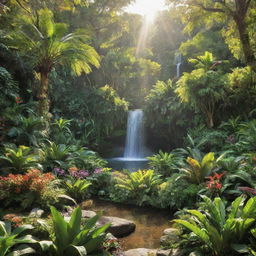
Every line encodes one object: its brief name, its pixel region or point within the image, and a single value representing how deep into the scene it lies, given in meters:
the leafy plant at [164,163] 8.12
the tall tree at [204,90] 10.06
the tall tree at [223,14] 7.84
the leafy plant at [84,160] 7.91
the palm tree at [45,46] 8.25
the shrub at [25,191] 4.68
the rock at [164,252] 3.67
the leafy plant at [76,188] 6.34
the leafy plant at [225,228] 3.21
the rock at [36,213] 4.11
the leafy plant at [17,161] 5.82
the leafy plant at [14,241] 2.83
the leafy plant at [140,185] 6.57
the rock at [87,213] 4.96
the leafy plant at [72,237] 3.16
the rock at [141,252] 3.80
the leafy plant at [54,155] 7.31
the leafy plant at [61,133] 9.64
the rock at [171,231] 4.17
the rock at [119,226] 4.59
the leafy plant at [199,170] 6.04
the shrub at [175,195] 5.68
